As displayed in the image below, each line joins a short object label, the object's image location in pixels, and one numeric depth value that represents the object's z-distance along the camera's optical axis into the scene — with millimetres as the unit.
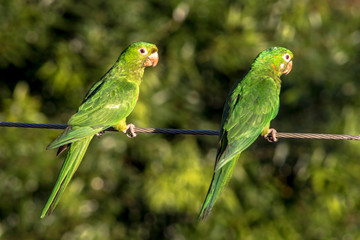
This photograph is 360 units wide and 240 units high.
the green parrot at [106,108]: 7293
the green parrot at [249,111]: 7074
